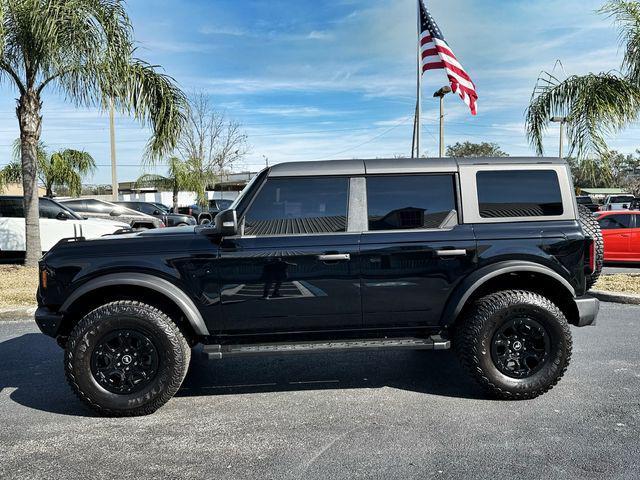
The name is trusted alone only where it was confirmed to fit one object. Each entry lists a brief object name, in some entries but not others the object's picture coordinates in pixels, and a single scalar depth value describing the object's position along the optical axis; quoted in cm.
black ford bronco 387
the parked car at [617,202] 2470
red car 1126
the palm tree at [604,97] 902
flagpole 1475
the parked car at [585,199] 2683
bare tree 2792
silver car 1483
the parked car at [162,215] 1966
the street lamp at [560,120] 951
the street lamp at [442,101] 1691
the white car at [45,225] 1173
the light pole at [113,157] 2255
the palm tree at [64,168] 2791
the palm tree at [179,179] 2792
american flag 1127
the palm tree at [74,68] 845
